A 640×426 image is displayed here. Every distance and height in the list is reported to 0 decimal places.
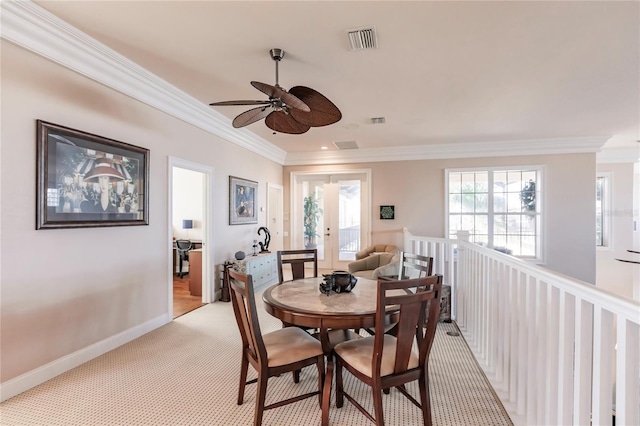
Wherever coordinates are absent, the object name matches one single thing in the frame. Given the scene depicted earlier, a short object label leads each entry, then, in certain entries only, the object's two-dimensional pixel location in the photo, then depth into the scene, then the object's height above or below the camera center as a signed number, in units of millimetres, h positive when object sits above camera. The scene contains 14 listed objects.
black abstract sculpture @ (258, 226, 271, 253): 5695 -587
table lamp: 6562 -273
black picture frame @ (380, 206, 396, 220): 6641 +5
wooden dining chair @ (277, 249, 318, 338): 3053 -540
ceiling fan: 2201 +850
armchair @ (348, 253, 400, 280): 4859 -858
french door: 6973 -47
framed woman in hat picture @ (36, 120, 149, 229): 2375 +274
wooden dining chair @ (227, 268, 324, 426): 1813 -894
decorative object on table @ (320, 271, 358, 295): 2322 -548
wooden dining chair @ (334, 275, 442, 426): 1665 -873
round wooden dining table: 1829 -620
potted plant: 7363 -160
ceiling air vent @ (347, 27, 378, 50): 2410 +1425
